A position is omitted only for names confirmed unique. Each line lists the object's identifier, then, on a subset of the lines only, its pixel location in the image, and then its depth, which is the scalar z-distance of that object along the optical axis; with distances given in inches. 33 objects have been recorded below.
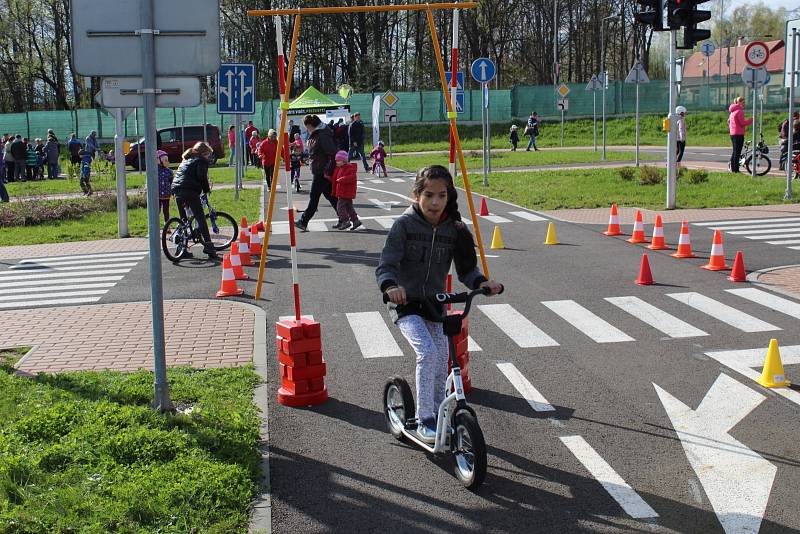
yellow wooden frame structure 292.4
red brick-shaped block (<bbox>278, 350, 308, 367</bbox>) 280.1
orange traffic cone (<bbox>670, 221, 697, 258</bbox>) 553.0
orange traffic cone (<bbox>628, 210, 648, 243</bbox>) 611.8
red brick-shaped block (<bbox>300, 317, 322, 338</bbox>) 281.3
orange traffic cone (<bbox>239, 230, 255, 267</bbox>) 565.0
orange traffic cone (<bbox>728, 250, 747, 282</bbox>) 475.5
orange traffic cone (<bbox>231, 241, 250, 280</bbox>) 514.6
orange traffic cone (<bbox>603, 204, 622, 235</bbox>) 653.9
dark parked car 1769.2
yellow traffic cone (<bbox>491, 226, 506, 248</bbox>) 610.9
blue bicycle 599.5
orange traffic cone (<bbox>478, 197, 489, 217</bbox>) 794.8
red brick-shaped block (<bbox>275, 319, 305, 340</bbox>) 278.8
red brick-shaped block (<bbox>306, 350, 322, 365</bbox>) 282.2
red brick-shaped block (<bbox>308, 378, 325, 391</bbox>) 284.5
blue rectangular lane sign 772.0
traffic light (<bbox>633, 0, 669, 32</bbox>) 631.8
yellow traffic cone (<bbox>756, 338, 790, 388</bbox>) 293.3
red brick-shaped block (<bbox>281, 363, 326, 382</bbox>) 281.9
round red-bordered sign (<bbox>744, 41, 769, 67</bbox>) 874.1
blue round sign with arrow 922.1
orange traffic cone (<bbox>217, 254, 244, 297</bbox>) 473.0
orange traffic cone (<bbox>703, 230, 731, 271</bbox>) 507.5
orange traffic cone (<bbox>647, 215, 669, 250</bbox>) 583.2
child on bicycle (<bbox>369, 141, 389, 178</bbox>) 1299.2
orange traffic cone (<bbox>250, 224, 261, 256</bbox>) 617.0
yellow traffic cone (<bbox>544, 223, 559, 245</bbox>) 621.0
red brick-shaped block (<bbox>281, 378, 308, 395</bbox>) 282.7
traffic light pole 751.8
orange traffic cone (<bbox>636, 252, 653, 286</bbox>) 472.4
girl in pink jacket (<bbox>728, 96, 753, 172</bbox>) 1028.5
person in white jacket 1102.2
